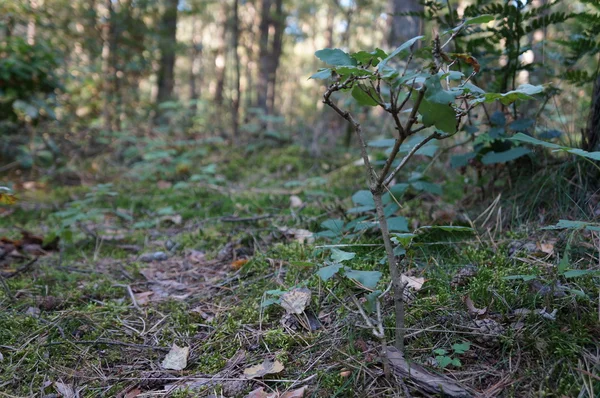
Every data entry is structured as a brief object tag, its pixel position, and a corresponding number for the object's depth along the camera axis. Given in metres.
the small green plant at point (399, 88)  0.46
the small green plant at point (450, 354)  0.53
